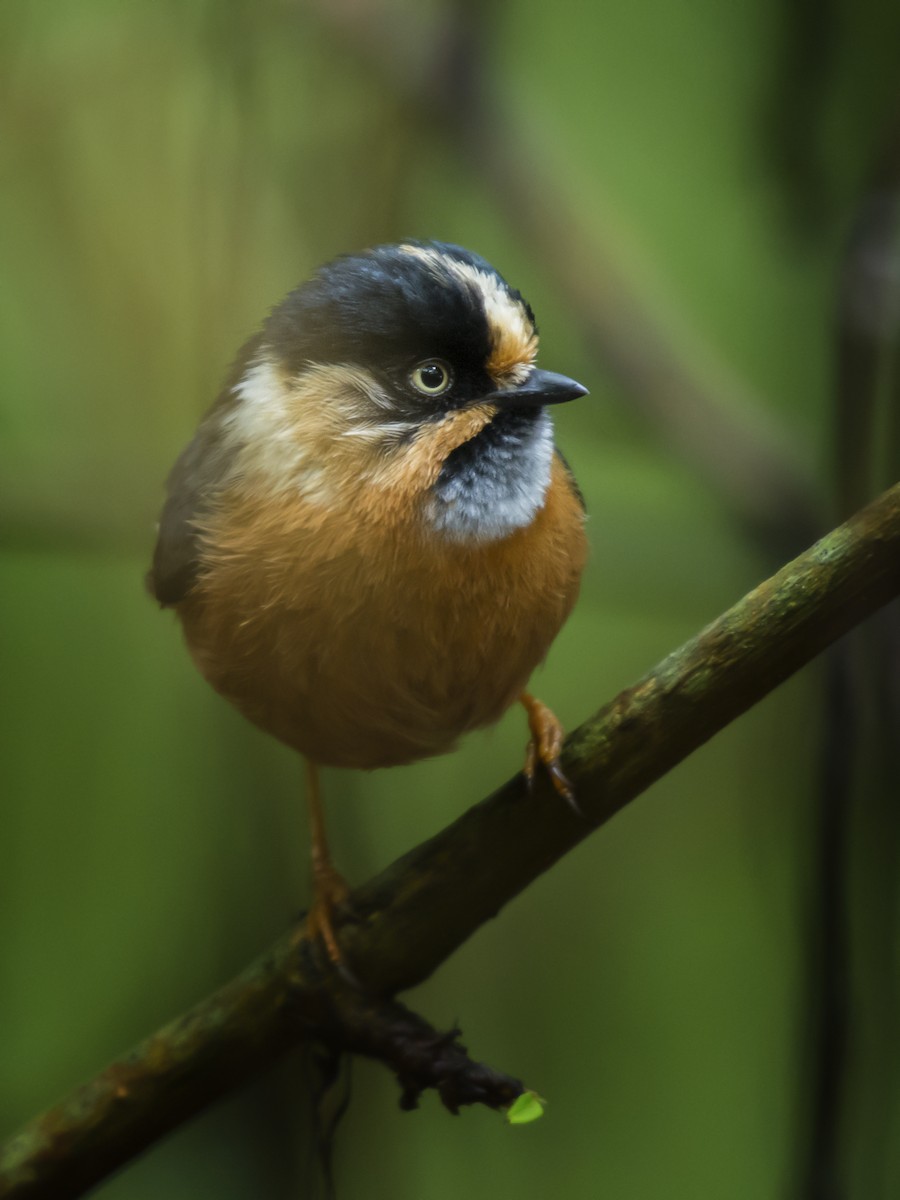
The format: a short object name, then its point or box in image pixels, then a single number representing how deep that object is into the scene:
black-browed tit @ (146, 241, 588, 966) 1.74
